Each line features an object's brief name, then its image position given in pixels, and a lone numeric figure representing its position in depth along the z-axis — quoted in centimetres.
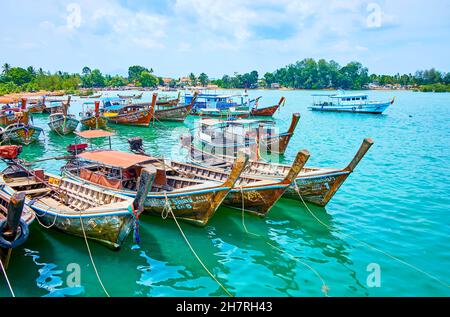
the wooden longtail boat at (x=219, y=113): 4853
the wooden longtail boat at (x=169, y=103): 5075
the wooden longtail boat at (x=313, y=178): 1395
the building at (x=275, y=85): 17225
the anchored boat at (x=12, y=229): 793
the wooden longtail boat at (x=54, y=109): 4733
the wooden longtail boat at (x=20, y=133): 2786
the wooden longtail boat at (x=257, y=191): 1205
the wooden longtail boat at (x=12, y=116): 3128
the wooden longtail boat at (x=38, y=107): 5191
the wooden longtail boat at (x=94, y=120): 3597
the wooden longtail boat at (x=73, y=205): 1025
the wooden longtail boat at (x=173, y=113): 4469
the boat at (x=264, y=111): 5150
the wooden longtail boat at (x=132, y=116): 4047
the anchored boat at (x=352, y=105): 5488
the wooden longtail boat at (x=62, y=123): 3375
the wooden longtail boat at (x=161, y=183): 1183
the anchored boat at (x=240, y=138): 2259
